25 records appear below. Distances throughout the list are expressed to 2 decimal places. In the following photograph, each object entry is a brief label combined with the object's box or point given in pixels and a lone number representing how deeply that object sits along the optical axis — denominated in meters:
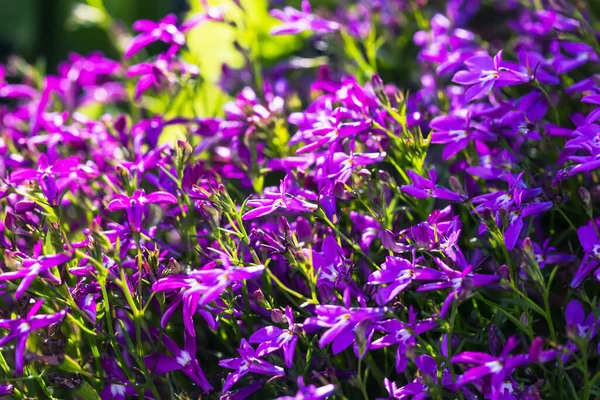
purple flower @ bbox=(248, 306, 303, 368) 0.40
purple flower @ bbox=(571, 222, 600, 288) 0.41
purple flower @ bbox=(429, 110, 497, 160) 0.43
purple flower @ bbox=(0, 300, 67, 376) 0.40
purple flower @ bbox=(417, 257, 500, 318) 0.39
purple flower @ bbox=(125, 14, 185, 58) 0.49
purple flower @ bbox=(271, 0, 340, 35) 0.49
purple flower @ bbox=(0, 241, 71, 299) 0.40
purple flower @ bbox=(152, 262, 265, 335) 0.40
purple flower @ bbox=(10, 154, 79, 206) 0.42
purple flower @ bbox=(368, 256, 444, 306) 0.40
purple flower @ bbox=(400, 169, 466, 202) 0.42
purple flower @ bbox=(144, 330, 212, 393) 0.41
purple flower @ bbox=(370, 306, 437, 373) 0.40
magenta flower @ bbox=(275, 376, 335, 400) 0.39
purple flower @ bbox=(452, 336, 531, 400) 0.39
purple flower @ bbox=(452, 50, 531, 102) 0.43
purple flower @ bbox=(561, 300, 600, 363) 0.40
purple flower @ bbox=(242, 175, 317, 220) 0.41
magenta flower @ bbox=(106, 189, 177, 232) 0.42
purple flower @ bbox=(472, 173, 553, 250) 0.41
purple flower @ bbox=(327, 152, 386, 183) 0.43
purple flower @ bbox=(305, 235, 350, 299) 0.41
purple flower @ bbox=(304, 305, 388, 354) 0.39
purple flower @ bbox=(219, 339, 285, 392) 0.41
